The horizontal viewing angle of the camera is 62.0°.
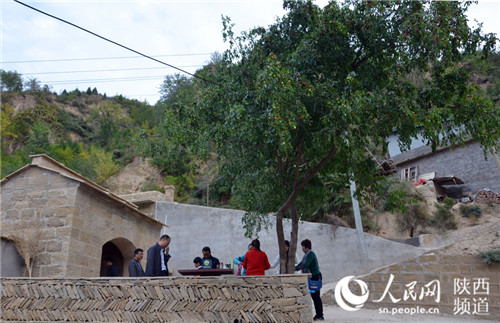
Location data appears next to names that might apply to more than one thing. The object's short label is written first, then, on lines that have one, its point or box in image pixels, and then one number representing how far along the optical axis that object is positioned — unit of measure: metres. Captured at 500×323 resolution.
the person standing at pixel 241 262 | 9.49
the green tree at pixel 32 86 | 58.92
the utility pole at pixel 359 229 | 15.38
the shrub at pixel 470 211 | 20.41
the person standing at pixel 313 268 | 8.66
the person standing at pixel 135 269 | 8.02
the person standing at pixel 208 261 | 9.93
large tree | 8.45
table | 7.71
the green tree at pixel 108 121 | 51.62
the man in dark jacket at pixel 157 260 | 7.82
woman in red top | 7.89
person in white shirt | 9.65
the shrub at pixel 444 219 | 20.30
